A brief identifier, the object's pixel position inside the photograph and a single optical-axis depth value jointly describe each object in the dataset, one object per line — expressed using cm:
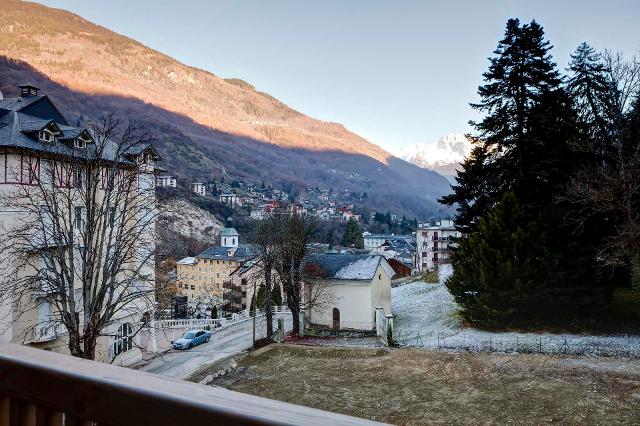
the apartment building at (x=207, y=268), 7662
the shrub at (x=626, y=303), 2661
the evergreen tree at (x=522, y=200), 2695
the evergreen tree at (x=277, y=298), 4773
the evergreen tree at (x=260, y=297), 4741
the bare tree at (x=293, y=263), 3148
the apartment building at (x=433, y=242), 8662
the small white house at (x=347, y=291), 3328
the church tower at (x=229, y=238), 9306
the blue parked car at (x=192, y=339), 3353
